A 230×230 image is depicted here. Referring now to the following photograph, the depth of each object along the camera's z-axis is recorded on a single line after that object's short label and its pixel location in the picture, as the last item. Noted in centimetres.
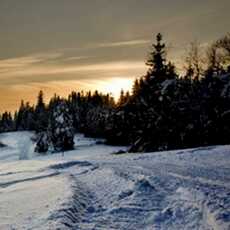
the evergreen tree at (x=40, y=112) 10144
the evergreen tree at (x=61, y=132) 6103
